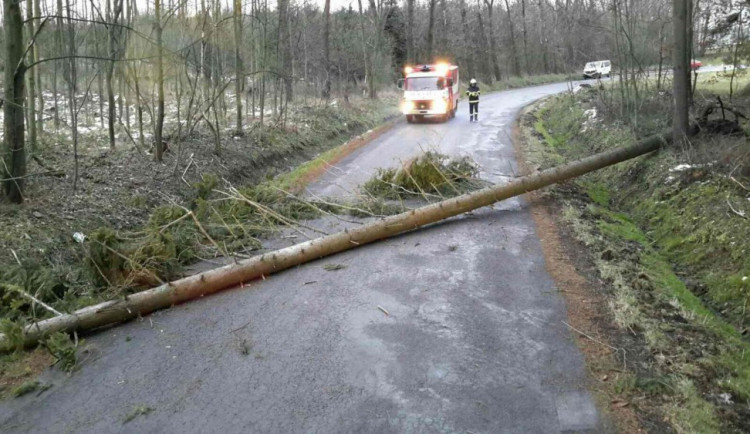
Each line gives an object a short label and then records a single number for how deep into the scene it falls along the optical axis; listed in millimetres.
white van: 43125
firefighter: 24641
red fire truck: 25031
